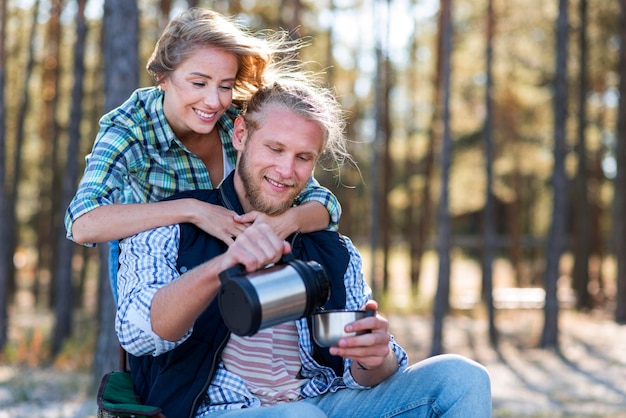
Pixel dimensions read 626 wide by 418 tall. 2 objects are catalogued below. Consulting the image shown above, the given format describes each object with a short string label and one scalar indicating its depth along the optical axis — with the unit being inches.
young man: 86.3
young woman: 112.3
